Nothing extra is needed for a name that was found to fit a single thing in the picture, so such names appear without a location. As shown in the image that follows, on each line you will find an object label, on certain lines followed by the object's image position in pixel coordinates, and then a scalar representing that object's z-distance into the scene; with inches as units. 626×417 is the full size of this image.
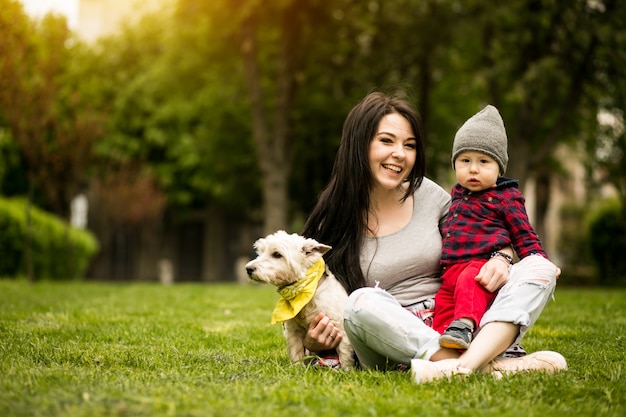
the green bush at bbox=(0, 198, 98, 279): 551.2
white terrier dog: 155.9
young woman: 138.9
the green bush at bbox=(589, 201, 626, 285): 717.9
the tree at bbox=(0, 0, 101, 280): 466.9
